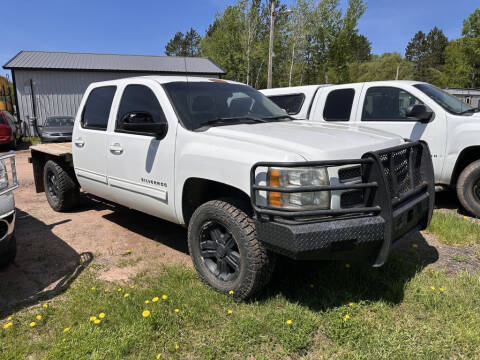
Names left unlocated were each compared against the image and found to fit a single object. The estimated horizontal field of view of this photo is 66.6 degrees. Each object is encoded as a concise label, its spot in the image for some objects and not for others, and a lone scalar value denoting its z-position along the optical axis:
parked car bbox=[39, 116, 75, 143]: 13.41
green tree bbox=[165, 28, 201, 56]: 71.38
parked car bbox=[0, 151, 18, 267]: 3.03
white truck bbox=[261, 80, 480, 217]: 5.00
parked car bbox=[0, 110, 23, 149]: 13.85
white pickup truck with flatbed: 2.48
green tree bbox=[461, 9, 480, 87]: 30.84
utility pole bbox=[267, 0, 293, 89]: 18.37
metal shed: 22.86
